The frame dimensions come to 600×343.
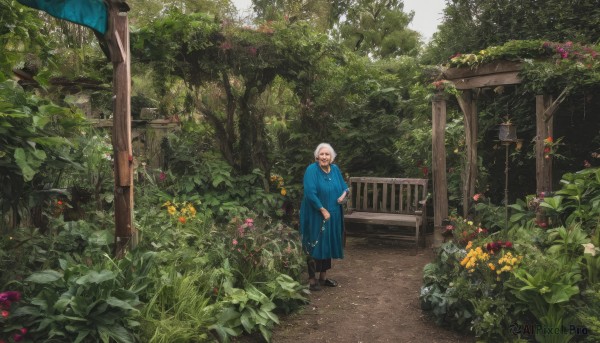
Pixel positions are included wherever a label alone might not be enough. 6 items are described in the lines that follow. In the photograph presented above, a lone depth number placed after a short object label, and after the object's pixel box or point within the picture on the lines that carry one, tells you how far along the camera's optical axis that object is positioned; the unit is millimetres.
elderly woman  6145
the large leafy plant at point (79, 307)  3572
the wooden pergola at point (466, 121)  6805
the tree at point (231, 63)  7805
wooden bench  8086
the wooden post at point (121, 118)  4250
